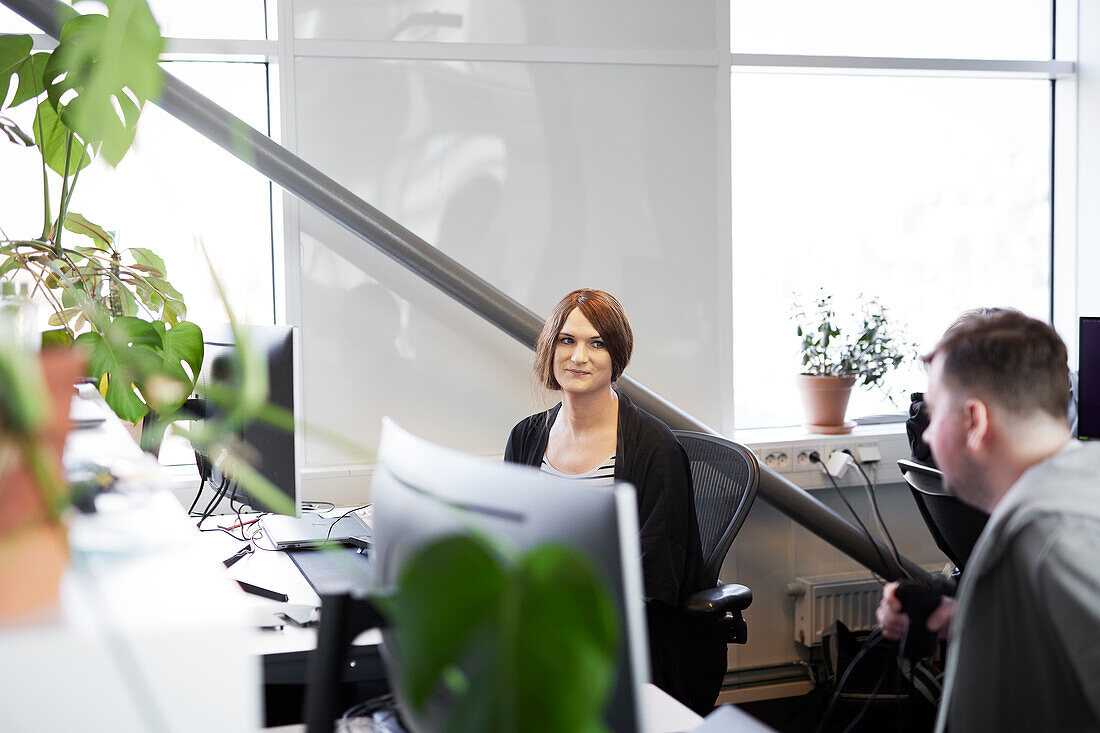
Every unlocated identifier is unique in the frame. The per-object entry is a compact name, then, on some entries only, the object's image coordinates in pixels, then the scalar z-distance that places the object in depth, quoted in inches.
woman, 88.9
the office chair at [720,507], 88.3
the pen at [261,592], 74.0
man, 45.2
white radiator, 135.0
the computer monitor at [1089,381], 119.3
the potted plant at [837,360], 135.3
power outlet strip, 131.1
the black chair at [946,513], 101.7
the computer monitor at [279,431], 77.1
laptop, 89.0
